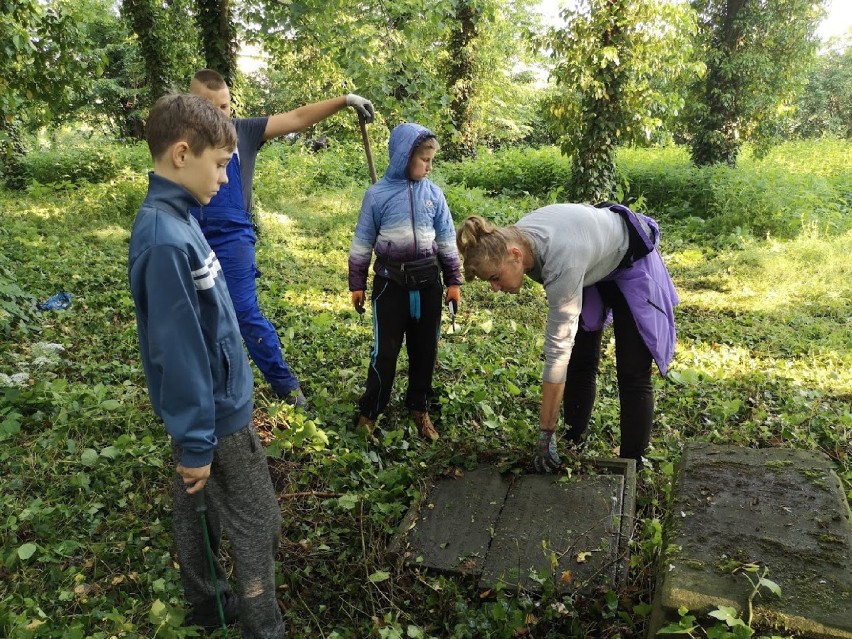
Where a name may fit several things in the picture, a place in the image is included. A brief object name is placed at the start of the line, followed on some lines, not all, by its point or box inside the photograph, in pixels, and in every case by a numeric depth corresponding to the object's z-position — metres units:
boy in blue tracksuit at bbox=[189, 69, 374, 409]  3.43
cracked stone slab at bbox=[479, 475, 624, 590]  2.48
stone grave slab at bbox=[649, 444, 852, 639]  1.61
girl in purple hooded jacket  3.46
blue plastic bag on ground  5.52
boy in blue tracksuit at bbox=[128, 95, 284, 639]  1.73
